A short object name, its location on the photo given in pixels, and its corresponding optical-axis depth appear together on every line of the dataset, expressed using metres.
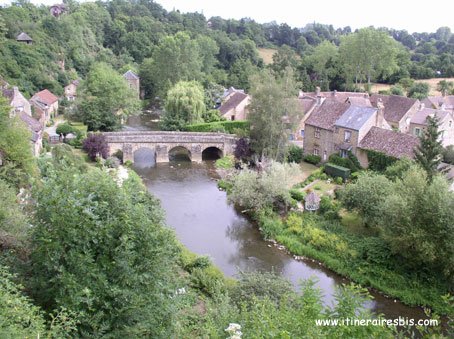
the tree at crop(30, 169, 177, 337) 11.62
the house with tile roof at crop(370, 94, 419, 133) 52.84
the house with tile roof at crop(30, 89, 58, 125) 50.83
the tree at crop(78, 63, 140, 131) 50.62
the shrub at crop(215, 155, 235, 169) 44.44
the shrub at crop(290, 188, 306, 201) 34.03
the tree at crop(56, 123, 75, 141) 46.67
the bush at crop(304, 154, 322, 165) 43.84
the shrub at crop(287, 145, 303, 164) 44.84
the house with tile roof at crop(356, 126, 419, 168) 36.31
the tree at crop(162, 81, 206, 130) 52.69
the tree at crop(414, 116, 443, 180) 30.62
